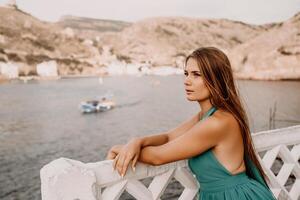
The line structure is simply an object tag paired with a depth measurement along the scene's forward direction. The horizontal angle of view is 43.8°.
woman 2.17
